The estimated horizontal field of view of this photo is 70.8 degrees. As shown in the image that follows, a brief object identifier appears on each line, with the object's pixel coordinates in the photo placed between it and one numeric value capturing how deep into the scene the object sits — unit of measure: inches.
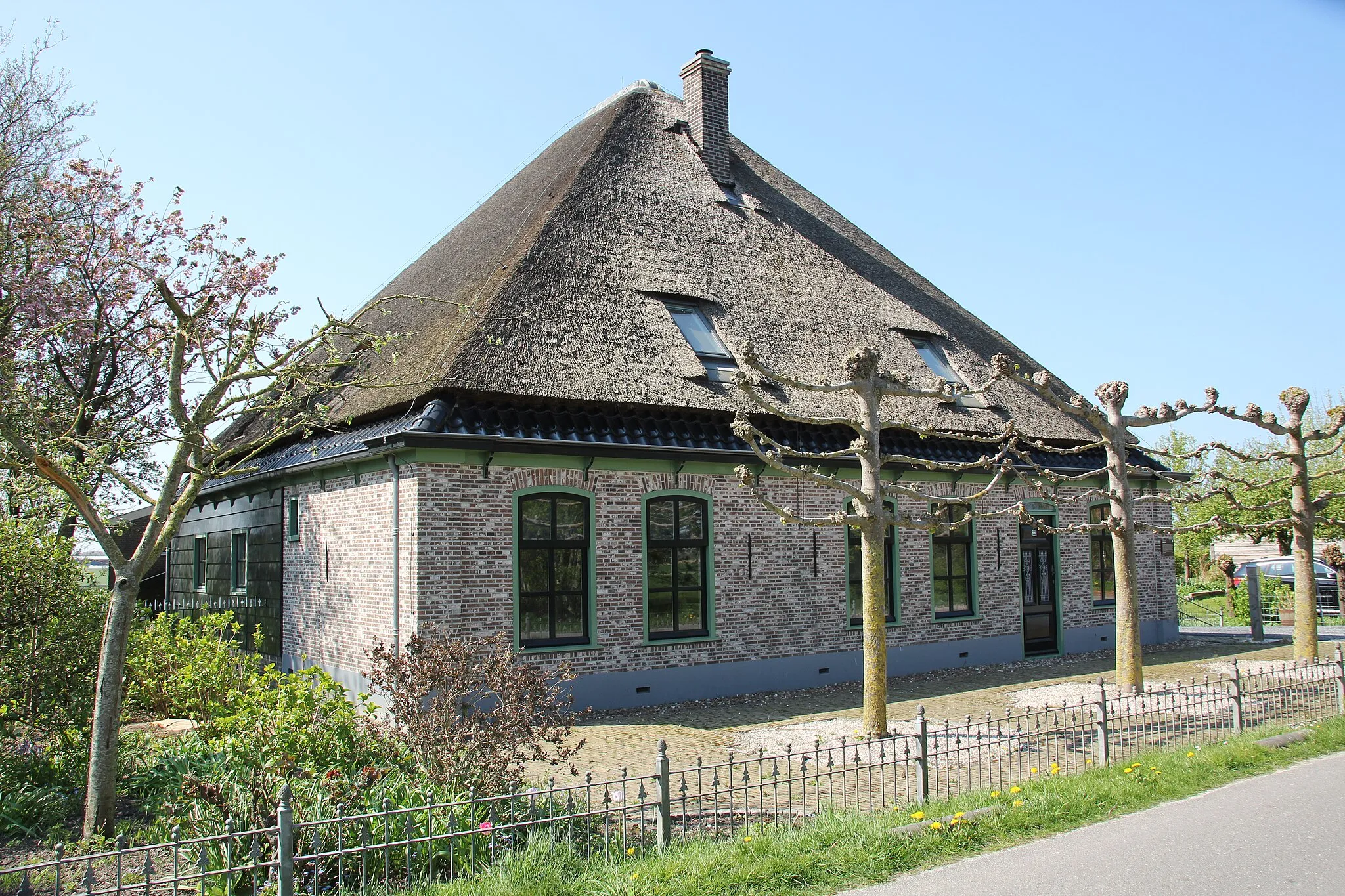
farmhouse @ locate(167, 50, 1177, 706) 410.0
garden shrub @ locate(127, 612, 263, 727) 355.9
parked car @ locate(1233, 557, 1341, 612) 1059.9
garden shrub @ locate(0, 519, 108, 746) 268.8
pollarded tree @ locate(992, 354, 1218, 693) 456.1
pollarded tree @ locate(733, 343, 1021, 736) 354.0
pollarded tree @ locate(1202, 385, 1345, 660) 543.2
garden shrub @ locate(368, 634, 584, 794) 231.9
